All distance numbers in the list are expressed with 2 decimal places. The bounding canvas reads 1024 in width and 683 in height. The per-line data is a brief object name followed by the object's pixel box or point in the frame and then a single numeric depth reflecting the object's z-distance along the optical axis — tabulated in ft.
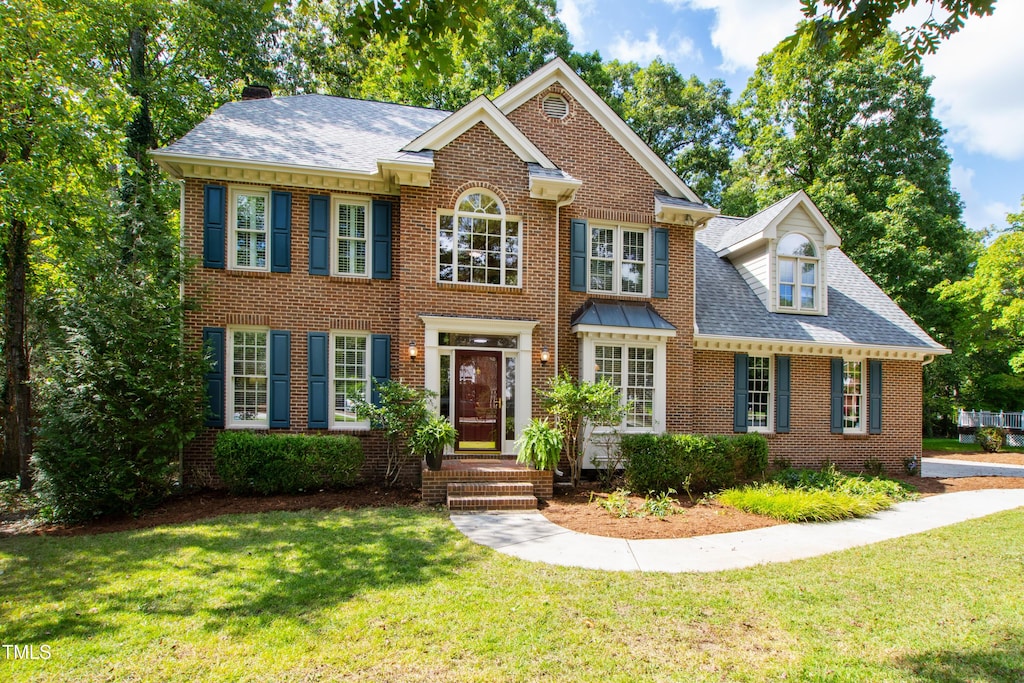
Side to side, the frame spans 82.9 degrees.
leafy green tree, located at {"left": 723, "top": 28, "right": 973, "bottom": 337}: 77.46
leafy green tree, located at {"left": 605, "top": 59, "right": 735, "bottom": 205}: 99.86
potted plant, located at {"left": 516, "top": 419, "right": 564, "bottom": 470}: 33.30
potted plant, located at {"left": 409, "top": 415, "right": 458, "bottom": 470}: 32.32
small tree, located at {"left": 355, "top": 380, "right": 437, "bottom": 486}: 33.50
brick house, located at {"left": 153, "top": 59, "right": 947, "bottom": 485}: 36.37
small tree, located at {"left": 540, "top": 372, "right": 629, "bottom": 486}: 35.01
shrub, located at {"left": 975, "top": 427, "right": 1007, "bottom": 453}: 74.28
